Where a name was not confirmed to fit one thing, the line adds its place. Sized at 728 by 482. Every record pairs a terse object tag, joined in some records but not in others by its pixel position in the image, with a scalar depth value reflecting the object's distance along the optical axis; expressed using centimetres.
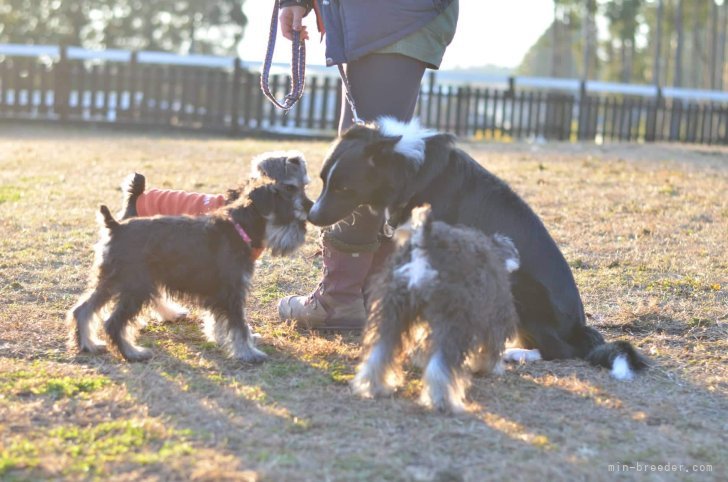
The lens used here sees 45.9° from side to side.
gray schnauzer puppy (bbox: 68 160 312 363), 445
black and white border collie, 456
